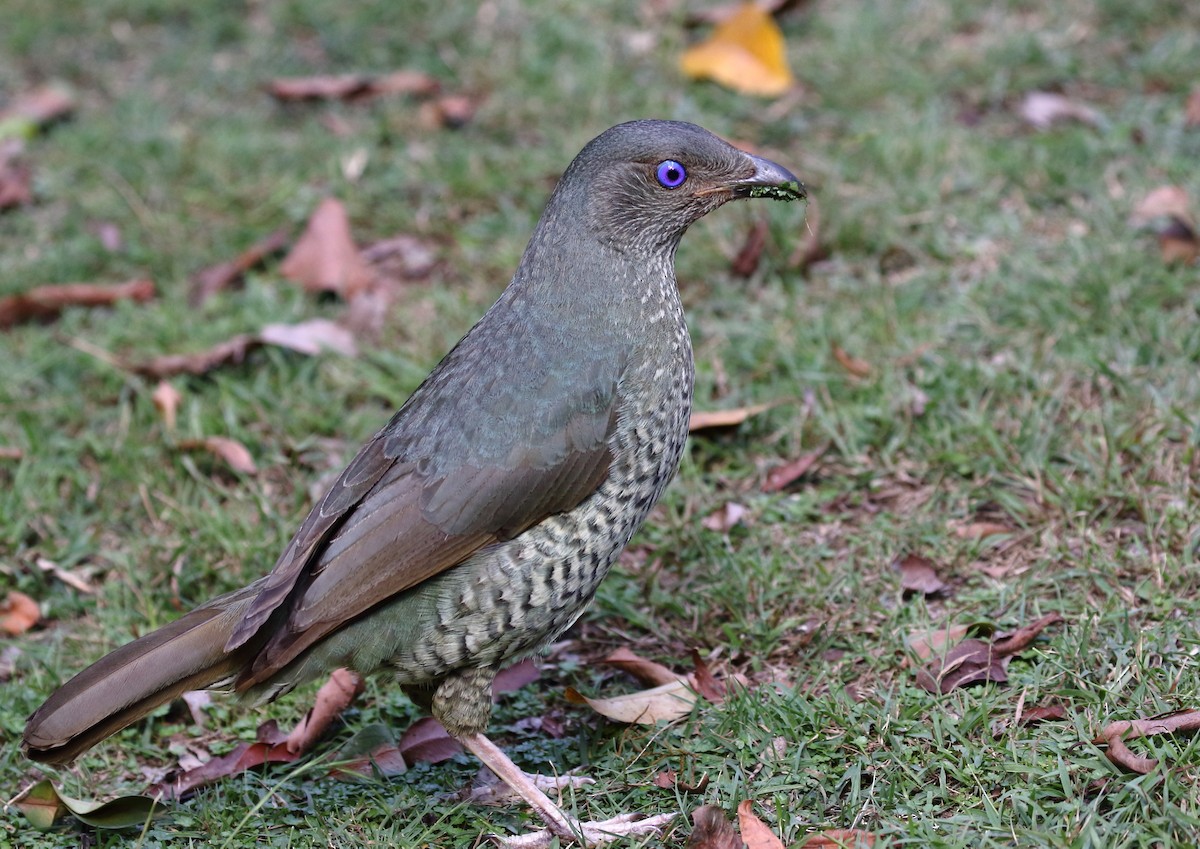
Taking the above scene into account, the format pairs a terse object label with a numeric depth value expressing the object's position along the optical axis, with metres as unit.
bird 7.04
